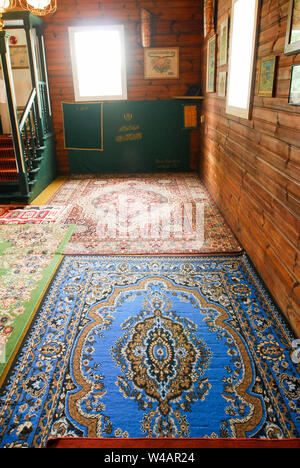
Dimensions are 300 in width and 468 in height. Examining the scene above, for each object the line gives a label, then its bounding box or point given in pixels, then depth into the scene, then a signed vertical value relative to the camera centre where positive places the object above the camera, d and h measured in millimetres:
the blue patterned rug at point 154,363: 1648 -1461
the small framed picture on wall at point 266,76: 2439 +139
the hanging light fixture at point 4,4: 3615 +964
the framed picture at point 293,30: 2027 +376
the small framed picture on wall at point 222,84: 4108 +143
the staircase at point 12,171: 4957 -991
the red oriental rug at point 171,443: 1524 -1461
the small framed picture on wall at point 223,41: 3940 +623
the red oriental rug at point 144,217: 3467 -1398
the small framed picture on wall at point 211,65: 4734 +423
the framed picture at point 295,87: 2021 +47
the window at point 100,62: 6043 +631
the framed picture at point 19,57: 6150 +737
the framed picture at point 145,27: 5742 +1122
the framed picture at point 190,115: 6148 -307
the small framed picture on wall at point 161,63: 6098 +584
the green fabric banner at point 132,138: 6336 -714
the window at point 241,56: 2938 +360
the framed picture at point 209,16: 4516 +1036
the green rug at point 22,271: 2293 -1429
